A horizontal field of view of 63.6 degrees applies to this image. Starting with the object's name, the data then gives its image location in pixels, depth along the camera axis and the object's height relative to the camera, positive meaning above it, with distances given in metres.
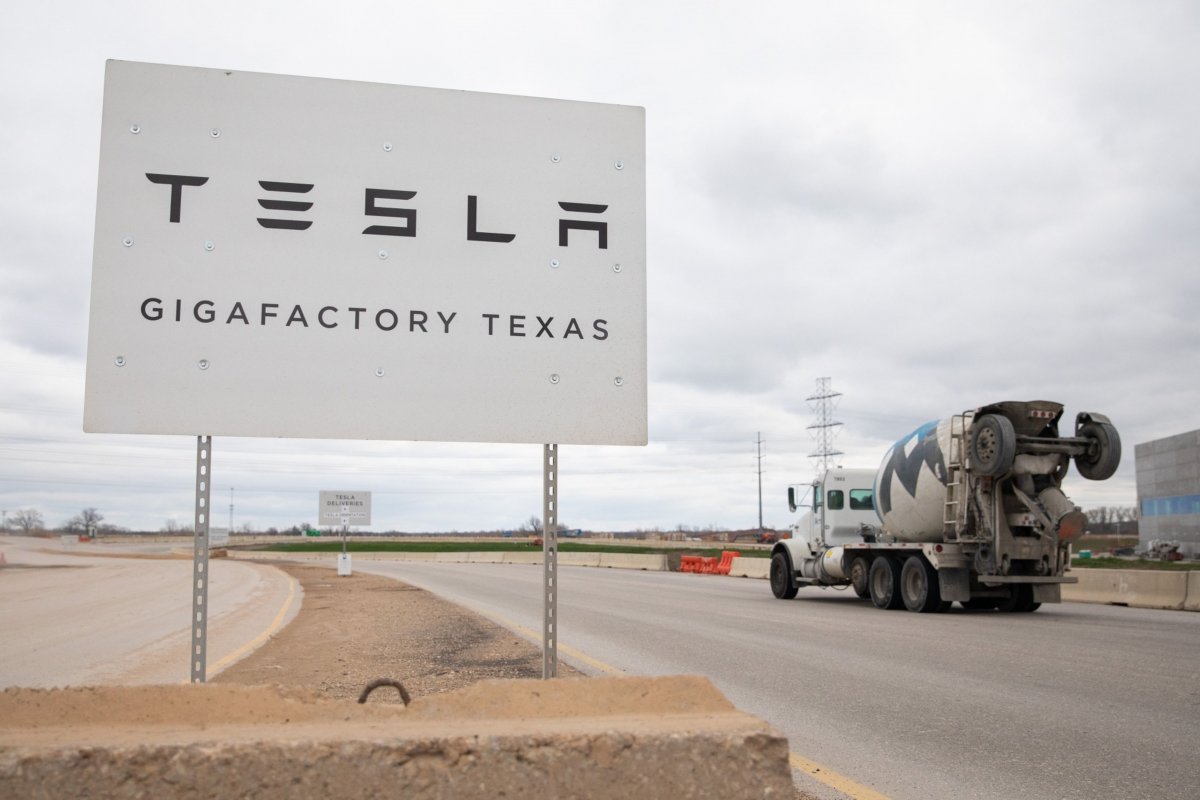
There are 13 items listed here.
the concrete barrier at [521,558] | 59.45 -3.02
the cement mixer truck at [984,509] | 17.22 +0.00
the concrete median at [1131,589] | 19.94 -1.73
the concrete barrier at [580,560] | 53.91 -2.92
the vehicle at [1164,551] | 50.91 -2.34
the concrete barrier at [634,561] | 47.38 -2.65
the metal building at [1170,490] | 64.50 +1.35
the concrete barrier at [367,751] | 2.22 -0.57
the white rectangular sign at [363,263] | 4.12 +1.08
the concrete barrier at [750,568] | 37.59 -2.33
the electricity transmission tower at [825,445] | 85.38 +5.80
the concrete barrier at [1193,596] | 19.36 -1.74
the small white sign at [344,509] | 36.06 +0.04
